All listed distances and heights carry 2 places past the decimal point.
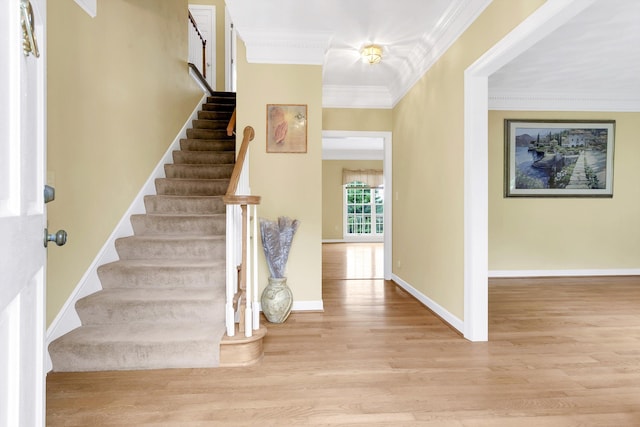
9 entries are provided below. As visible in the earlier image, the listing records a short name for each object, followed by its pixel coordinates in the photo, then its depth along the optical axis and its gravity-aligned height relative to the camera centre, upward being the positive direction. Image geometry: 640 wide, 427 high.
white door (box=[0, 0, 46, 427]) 0.64 -0.02
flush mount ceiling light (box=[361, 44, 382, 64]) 3.38 +1.62
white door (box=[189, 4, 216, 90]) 6.35 +3.48
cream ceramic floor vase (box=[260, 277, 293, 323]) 2.98 -0.78
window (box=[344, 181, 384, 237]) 10.23 +0.09
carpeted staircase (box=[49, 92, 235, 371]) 2.15 -0.60
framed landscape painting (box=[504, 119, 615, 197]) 4.80 +0.79
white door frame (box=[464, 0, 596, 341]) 2.59 +0.11
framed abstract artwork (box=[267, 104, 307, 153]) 3.36 +0.85
